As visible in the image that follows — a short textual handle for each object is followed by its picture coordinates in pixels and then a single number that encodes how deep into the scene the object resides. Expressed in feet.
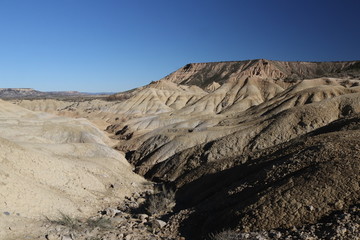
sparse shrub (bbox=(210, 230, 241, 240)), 29.96
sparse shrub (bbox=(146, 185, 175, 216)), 49.25
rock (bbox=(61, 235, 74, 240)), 35.04
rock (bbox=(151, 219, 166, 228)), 40.40
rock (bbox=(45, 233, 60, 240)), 34.73
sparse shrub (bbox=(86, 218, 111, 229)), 40.06
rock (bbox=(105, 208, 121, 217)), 48.05
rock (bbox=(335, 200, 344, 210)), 29.47
